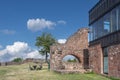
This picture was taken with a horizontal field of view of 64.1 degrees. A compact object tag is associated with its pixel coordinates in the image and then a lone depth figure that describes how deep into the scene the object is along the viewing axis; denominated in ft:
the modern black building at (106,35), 29.00
